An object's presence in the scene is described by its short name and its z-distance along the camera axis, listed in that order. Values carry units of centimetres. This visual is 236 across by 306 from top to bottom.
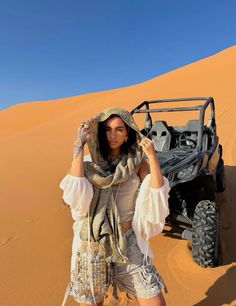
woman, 194
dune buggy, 363
